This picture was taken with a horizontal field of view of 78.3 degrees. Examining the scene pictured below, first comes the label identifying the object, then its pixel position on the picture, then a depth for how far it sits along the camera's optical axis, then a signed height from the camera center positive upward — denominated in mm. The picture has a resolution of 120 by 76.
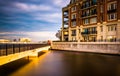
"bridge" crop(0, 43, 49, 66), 7528 -1632
